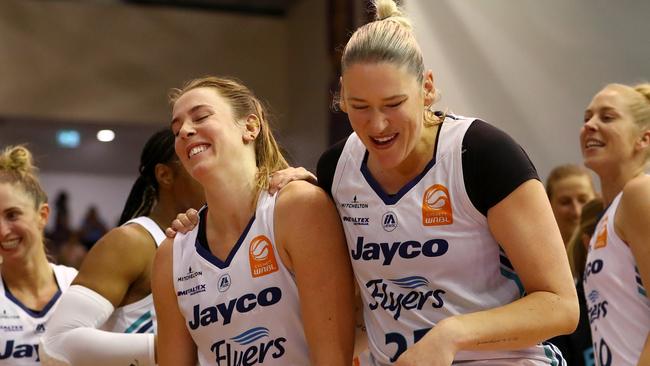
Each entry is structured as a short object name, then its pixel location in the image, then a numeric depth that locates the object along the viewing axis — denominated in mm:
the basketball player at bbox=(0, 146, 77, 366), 7426
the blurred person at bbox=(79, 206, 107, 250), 16812
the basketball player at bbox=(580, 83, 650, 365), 5957
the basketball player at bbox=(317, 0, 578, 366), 4160
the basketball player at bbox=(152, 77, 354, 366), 4750
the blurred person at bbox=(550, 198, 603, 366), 8062
